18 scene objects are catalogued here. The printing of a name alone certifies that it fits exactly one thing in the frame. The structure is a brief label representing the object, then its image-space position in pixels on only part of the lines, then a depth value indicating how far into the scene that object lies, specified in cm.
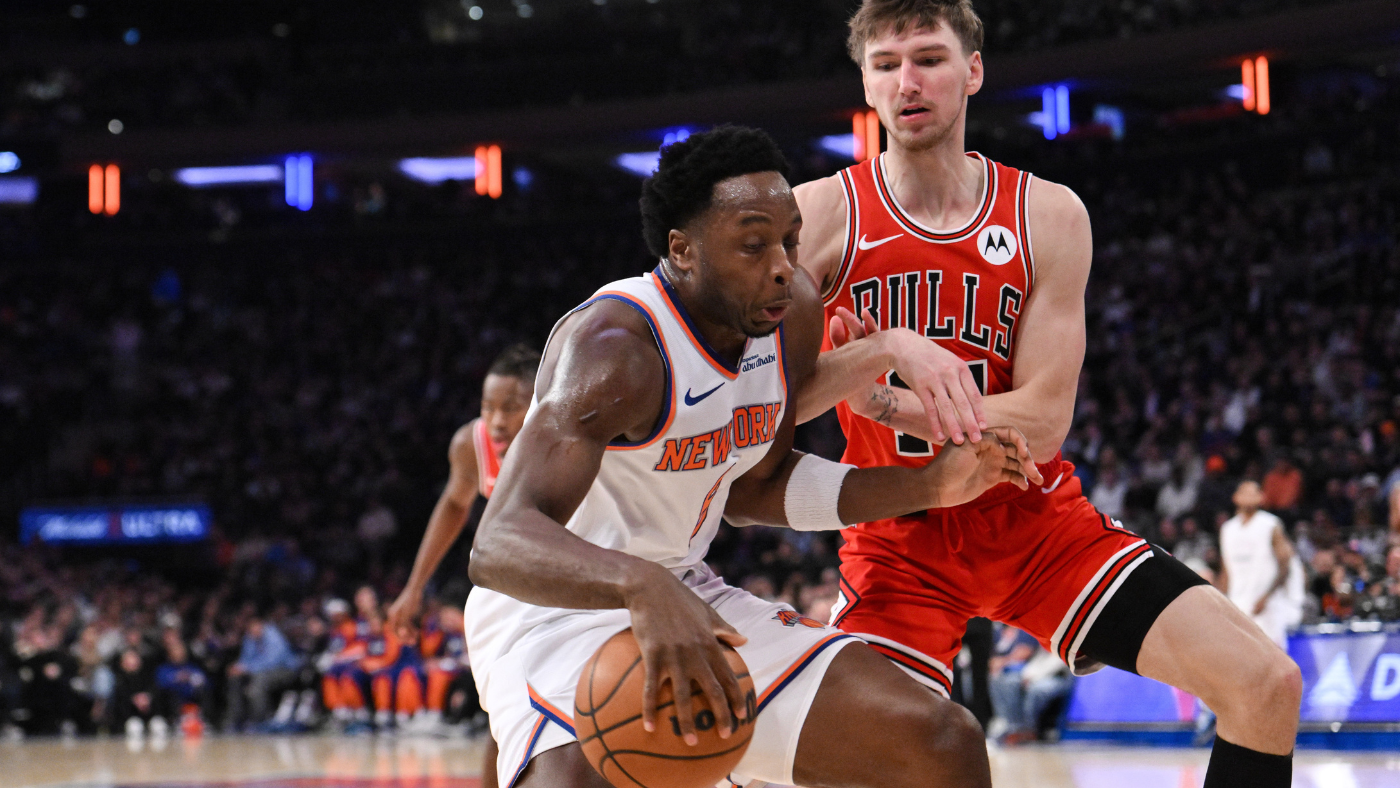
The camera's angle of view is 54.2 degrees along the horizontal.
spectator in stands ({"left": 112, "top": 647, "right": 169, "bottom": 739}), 1470
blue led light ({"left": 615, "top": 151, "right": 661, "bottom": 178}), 2320
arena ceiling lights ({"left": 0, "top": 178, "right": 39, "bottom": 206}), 2369
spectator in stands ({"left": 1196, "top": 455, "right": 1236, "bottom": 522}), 1230
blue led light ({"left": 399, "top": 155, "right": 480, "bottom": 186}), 2325
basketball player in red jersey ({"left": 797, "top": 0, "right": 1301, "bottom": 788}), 351
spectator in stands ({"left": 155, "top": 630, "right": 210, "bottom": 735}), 1477
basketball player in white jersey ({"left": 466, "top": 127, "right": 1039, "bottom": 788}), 280
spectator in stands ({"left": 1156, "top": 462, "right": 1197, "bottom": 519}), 1293
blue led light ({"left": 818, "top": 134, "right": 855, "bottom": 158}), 2193
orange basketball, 258
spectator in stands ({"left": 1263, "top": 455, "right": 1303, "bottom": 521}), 1227
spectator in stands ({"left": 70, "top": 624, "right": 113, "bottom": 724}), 1475
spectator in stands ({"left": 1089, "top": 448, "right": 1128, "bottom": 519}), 1350
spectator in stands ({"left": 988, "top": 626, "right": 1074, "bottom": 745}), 1034
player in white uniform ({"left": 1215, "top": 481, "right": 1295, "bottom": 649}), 931
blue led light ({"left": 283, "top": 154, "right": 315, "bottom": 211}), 2252
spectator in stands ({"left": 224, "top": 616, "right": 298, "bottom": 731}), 1459
